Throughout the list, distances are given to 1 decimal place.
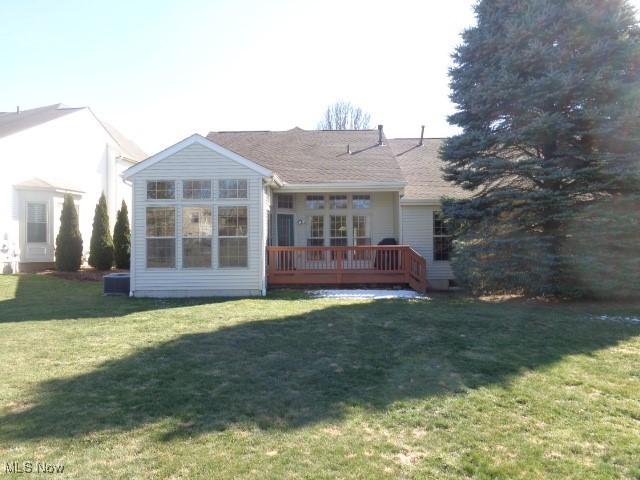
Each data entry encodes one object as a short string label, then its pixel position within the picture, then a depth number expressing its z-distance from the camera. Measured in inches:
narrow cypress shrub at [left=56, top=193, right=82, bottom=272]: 629.9
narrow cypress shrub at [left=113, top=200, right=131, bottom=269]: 697.0
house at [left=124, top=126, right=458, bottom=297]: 448.8
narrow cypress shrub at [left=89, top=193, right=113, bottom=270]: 666.8
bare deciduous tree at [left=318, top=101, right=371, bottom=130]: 1640.0
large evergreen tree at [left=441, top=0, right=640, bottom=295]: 389.4
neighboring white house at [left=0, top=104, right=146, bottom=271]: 628.1
